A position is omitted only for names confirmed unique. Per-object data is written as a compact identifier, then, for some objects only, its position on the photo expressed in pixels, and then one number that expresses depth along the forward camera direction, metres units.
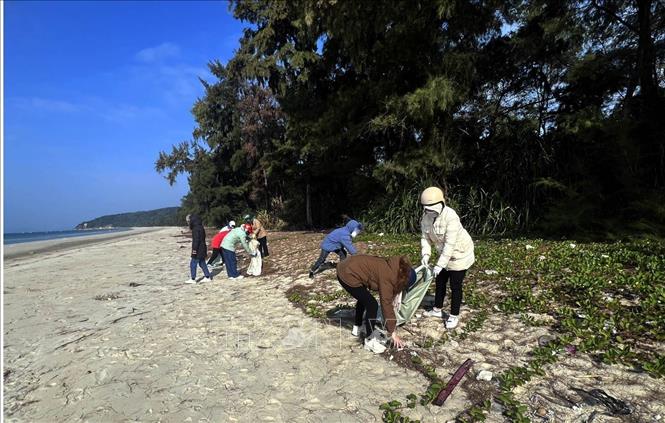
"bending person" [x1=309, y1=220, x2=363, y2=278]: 9.43
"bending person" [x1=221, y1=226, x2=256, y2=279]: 10.70
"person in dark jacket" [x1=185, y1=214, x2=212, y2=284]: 10.53
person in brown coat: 4.68
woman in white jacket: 5.27
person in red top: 11.23
